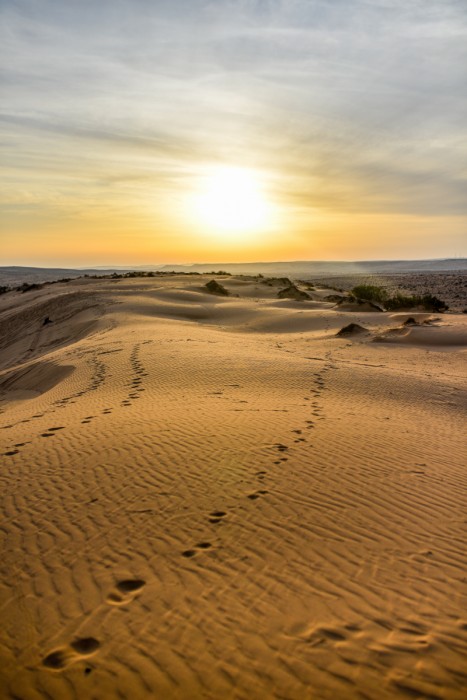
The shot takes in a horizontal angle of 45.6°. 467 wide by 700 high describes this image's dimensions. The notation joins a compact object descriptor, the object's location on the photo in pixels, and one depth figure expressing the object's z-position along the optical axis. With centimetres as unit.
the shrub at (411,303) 2570
